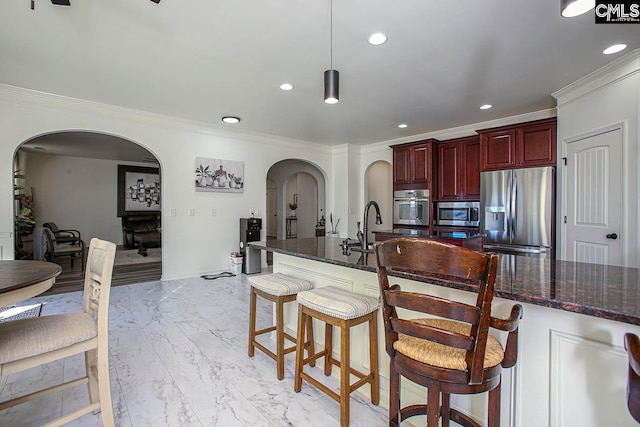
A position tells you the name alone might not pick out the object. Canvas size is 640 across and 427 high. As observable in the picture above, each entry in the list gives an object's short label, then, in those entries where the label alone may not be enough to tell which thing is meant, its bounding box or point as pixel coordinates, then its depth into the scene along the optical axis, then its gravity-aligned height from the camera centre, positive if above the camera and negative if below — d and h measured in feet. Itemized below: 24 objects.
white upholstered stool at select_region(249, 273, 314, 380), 6.68 -1.90
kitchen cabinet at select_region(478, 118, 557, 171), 12.80 +3.01
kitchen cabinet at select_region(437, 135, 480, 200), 15.72 +2.38
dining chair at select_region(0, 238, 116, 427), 4.30 -1.85
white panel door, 9.70 +0.50
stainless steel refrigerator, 12.58 +0.15
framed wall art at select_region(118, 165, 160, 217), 27.68 +2.15
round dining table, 4.27 -0.99
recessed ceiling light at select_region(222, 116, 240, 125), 15.16 +4.72
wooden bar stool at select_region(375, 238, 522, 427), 3.09 -1.34
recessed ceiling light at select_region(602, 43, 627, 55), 8.50 +4.65
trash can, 16.86 -2.73
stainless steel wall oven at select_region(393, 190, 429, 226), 17.28 +0.37
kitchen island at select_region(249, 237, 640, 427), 3.34 -1.53
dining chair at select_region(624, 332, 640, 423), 2.41 -1.36
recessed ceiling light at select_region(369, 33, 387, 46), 7.95 +4.61
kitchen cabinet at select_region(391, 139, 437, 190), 16.97 +2.79
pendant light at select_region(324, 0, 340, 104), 7.30 +3.08
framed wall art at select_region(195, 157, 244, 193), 16.31 +2.10
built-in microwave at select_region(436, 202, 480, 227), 15.64 -0.03
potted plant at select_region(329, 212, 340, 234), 21.99 -0.91
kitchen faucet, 7.21 -0.51
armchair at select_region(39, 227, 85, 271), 16.56 -2.00
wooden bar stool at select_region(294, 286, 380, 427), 5.20 -1.92
